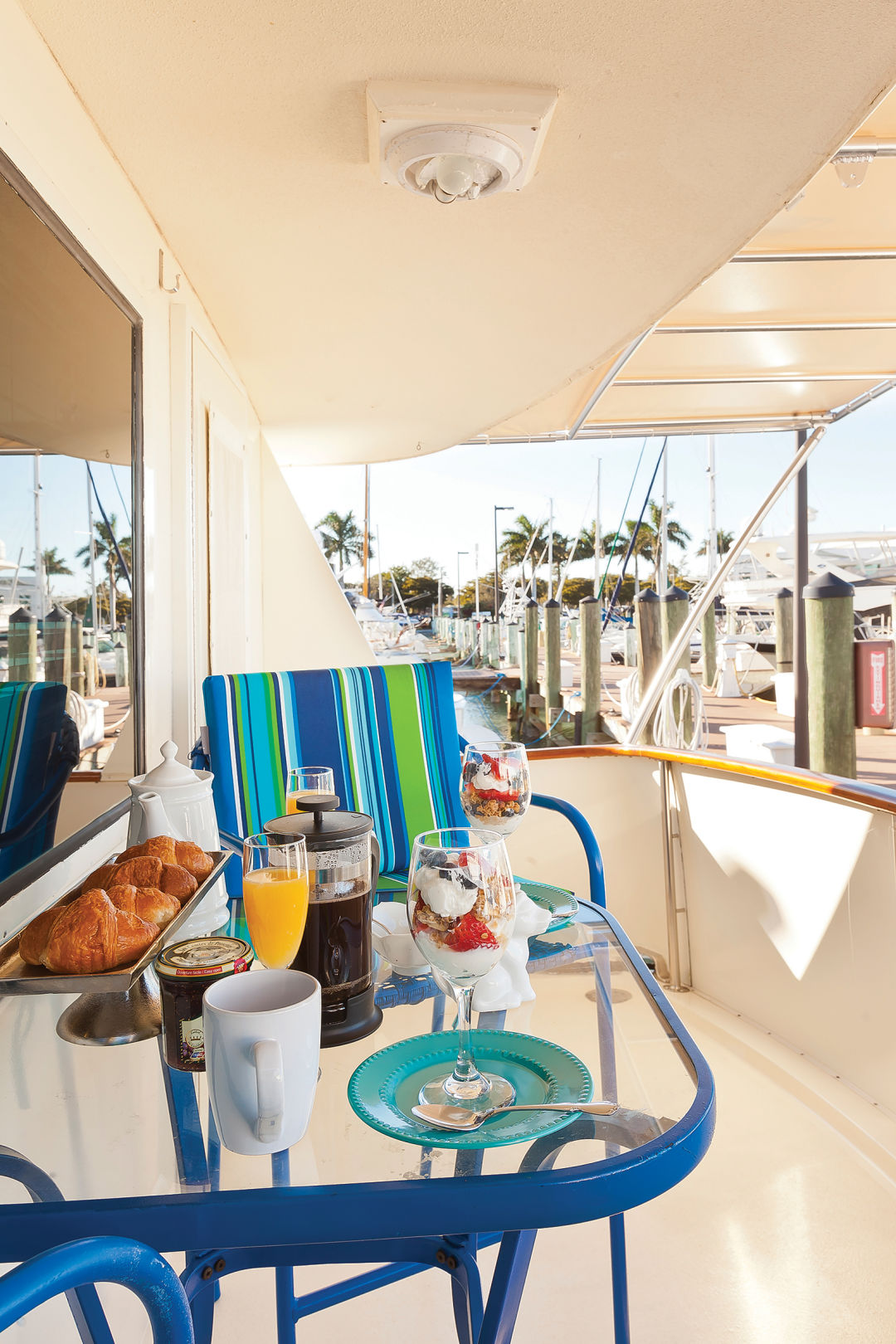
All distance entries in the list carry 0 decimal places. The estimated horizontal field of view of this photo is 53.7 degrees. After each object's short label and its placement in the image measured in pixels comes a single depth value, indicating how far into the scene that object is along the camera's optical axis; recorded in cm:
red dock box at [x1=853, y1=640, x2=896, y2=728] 456
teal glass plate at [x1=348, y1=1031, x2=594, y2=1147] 66
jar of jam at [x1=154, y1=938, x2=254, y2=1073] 74
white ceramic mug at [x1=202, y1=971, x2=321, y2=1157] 61
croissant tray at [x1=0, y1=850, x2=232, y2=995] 75
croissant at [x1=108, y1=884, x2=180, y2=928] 85
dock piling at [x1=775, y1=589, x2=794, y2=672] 1097
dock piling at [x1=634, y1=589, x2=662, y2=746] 743
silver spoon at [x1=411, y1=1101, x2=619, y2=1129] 67
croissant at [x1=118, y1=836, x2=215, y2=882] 102
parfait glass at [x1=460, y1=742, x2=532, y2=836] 119
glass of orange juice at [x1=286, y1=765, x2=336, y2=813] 123
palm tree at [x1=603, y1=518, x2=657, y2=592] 2128
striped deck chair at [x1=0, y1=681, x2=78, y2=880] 94
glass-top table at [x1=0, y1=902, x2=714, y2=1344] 58
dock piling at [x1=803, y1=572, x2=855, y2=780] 456
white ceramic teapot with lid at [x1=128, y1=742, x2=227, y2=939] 115
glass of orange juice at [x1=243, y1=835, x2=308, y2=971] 79
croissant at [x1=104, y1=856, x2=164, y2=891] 92
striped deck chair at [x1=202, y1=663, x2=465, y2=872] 189
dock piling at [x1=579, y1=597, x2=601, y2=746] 1005
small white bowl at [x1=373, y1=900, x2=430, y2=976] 99
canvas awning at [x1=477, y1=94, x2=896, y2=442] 205
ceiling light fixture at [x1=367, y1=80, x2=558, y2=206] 131
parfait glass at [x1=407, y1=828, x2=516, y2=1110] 69
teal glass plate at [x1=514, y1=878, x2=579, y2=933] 114
